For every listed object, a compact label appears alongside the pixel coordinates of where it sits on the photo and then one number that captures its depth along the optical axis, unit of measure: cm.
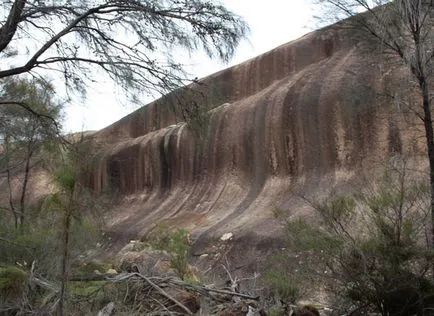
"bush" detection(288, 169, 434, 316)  799
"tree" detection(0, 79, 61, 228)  945
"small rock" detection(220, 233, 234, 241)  1991
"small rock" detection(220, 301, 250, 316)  747
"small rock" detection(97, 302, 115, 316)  692
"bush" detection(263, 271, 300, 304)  981
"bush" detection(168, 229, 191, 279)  1241
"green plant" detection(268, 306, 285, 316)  800
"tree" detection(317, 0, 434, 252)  999
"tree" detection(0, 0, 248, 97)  780
